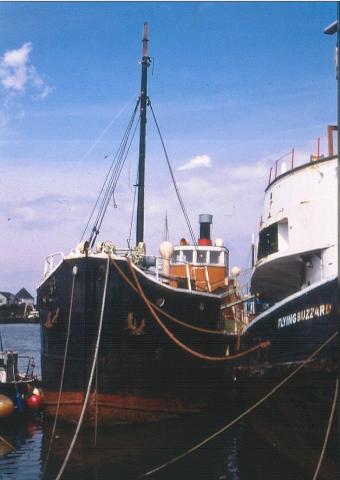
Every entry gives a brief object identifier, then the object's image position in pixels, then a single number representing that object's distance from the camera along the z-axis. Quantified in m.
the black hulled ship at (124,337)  14.88
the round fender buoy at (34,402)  17.39
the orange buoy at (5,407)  15.62
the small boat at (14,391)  15.88
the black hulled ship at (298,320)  9.23
